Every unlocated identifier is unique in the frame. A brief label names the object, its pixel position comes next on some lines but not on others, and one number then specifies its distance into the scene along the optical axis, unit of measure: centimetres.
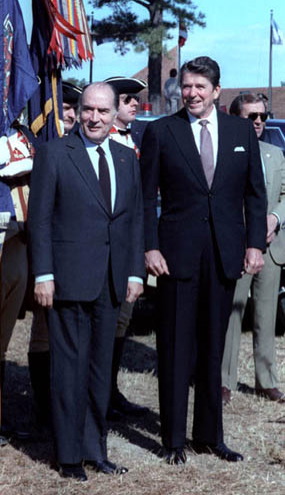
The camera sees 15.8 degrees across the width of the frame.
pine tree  3319
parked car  955
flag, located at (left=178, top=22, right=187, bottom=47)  3293
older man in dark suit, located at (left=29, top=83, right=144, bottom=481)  512
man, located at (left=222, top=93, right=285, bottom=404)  695
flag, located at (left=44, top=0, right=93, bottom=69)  589
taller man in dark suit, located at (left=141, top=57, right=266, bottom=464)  548
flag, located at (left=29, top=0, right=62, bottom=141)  603
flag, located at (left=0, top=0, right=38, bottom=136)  550
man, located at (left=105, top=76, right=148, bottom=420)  662
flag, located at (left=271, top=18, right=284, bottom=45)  4372
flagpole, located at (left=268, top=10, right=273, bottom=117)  4425
